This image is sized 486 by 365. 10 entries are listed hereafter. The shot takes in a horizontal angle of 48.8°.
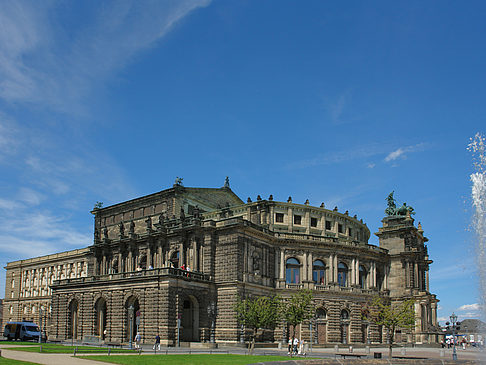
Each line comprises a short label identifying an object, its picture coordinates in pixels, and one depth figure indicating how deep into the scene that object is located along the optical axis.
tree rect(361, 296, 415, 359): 50.44
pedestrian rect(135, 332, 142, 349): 50.15
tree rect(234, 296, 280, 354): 50.56
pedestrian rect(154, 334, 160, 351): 47.08
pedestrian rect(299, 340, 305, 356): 49.80
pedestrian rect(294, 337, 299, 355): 52.12
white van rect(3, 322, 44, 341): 66.75
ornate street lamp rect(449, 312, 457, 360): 52.17
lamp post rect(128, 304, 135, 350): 53.19
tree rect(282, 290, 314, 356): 50.44
